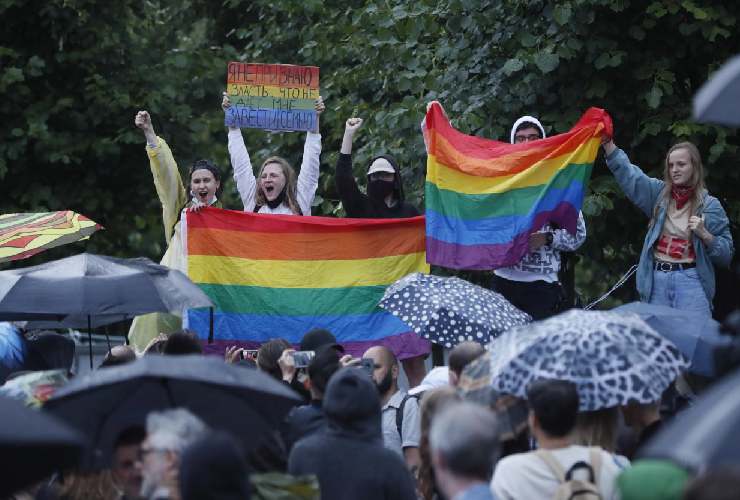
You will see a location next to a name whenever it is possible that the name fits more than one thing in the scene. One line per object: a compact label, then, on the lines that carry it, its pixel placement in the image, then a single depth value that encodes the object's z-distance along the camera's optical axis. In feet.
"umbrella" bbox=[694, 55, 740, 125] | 29.22
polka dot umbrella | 55.57
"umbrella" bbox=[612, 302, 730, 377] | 50.78
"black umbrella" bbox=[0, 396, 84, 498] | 29.63
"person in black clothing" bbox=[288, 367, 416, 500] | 40.73
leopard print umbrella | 40.47
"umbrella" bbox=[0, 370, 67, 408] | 43.91
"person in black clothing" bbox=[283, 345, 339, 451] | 46.80
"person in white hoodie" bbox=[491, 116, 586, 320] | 66.49
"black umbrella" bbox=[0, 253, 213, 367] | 56.90
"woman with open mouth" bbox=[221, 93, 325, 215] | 71.67
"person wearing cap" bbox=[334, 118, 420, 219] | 69.67
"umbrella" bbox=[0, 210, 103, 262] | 78.28
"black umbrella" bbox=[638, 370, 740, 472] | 24.36
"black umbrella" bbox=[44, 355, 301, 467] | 38.55
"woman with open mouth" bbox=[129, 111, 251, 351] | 71.87
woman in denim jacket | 62.44
